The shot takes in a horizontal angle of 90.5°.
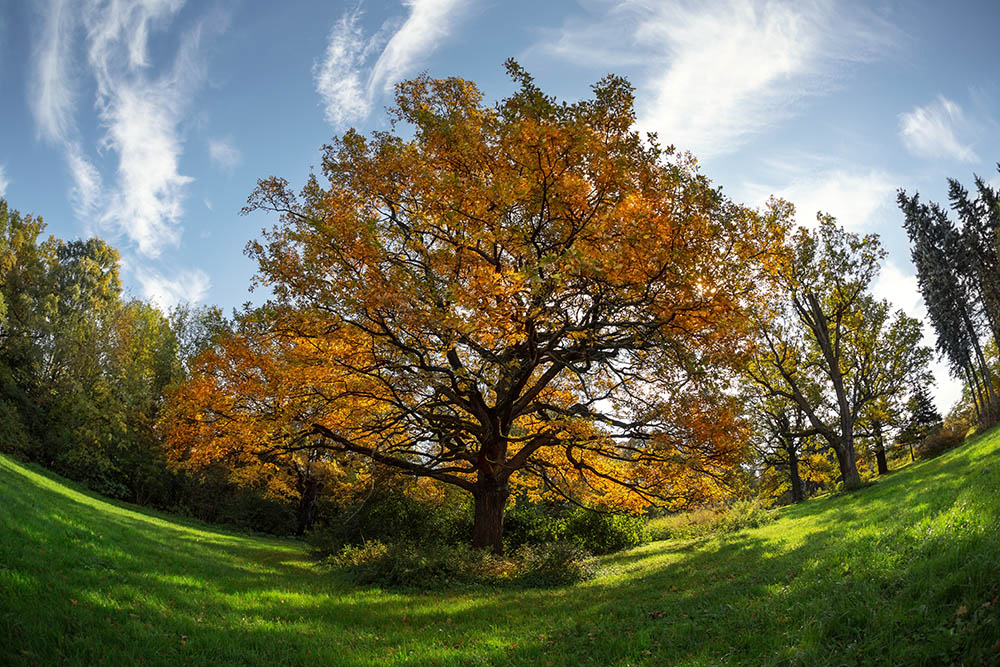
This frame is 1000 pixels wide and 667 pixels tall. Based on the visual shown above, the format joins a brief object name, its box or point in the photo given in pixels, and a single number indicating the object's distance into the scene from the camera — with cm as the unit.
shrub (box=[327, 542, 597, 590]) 1149
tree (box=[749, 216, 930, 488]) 2264
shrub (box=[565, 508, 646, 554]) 2073
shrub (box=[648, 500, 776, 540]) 2053
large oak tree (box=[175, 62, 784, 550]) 1020
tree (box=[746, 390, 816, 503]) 3166
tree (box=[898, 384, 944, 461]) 3606
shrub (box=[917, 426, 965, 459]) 3155
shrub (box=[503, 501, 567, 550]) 1930
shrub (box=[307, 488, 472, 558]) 1728
